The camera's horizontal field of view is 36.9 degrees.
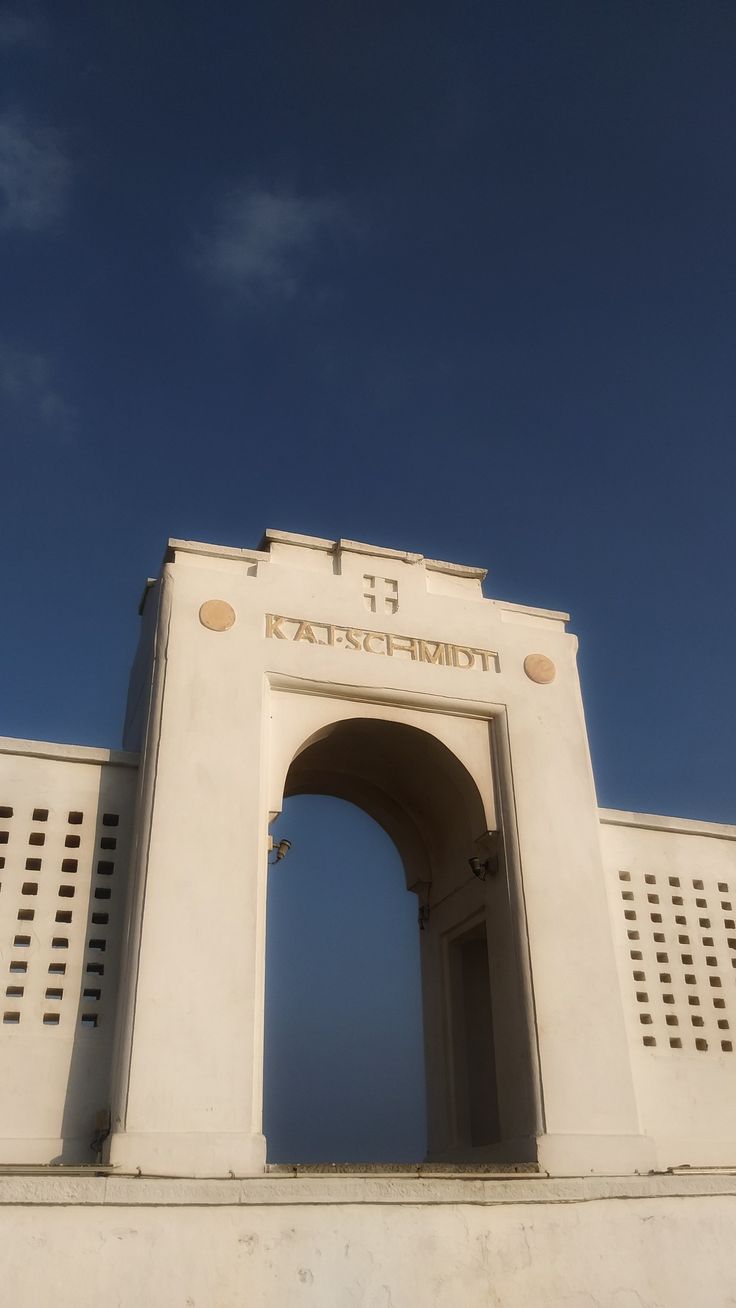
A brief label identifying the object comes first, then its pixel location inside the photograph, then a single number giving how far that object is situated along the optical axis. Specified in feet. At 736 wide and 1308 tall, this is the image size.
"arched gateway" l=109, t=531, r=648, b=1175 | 34.45
